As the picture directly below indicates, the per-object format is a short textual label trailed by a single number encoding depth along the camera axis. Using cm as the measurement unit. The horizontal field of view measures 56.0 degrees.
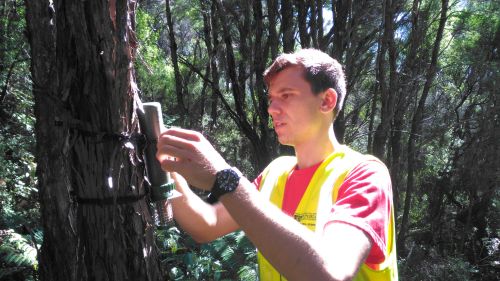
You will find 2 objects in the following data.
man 131
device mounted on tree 165
